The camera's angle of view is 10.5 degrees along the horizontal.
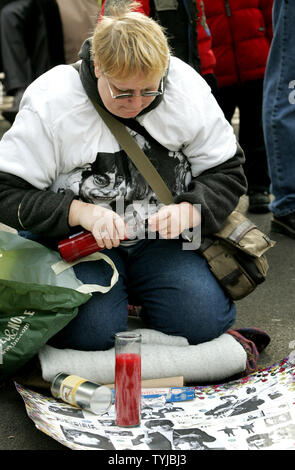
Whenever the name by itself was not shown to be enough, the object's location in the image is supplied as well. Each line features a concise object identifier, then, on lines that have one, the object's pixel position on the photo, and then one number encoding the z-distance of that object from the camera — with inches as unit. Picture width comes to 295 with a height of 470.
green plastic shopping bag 179.2
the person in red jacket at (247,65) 349.9
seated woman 185.2
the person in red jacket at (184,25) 288.0
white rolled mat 184.0
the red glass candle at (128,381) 160.8
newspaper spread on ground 152.5
